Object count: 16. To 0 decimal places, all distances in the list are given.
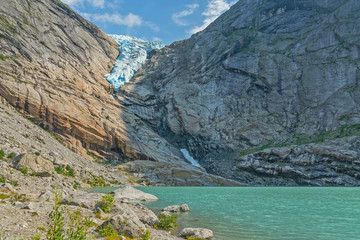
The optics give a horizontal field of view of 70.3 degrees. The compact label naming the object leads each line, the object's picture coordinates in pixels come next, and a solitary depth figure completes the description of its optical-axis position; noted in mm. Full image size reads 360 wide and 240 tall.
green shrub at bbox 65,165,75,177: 57216
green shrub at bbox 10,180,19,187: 23442
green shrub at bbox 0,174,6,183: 23547
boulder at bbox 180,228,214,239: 16562
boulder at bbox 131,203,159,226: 20203
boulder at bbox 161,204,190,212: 29036
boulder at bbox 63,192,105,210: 18188
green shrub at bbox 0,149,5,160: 40219
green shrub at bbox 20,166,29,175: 34978
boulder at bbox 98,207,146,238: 13094
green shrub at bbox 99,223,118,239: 12055
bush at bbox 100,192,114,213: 18156
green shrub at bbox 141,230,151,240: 13172
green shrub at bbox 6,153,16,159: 42162
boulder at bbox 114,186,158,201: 39719
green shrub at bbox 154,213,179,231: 19728
